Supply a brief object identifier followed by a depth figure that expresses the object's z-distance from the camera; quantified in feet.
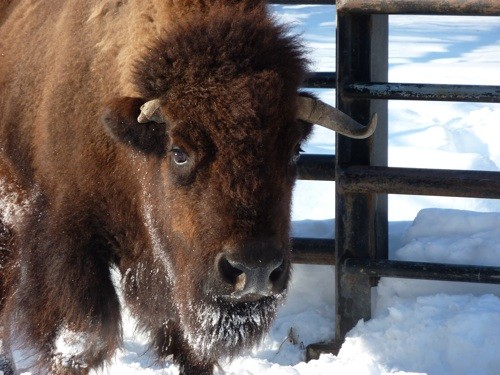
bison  23.90
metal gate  32.01
